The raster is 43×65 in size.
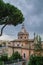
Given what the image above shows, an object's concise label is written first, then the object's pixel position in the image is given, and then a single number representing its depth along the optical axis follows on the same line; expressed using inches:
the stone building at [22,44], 1611.7
